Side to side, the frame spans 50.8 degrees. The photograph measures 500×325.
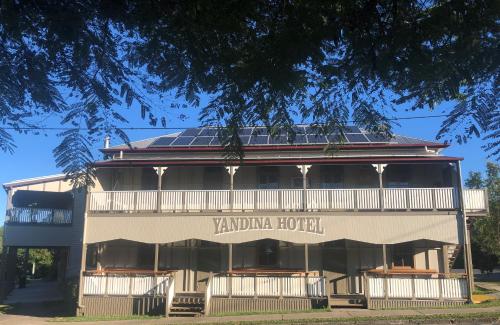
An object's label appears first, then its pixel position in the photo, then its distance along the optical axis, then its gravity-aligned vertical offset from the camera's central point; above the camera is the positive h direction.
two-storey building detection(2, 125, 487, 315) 20.91 +1.98
